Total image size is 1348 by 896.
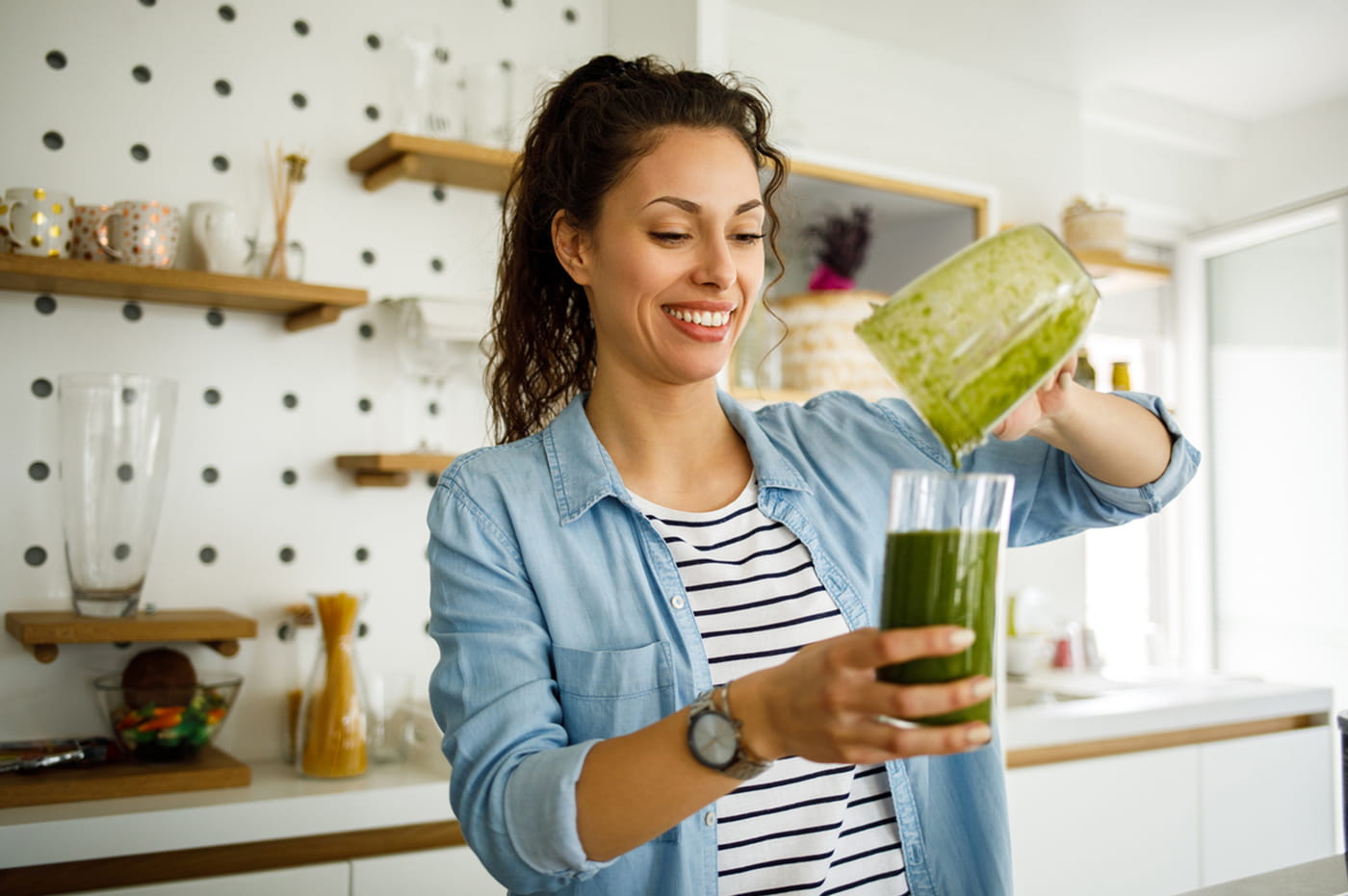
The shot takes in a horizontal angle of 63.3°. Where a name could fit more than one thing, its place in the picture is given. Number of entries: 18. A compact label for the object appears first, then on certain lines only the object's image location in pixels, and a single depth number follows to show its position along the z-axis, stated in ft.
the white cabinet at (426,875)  5.75
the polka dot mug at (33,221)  5.72
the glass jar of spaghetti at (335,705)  6.14
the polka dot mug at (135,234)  5.95
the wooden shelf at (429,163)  6.51
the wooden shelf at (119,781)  5.44
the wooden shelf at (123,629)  5.67
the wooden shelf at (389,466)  6.56
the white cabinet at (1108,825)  7.90
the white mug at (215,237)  6.25
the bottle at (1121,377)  5.91
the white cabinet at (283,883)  5.44
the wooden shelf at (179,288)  5.72
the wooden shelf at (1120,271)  10.08
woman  3.19
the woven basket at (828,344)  7.70
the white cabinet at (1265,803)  9.11
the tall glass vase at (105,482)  5.83
